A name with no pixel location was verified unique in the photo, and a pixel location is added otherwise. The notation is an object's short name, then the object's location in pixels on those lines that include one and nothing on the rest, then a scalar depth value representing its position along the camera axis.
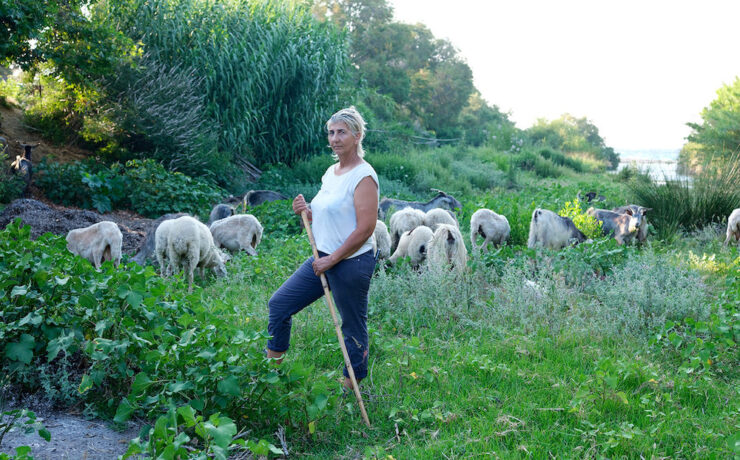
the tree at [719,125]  21.53
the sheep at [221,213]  10.17
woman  3.77
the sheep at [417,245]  7.56
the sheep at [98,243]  7.44
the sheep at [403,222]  8.93
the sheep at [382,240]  8.25
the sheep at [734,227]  9.37
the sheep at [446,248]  6.89
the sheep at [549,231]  8.66
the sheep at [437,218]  9.00
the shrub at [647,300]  5.55
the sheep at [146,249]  8.13
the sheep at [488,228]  9.12
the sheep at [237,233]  8.81
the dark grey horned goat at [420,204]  11.13
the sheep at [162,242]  7.11
